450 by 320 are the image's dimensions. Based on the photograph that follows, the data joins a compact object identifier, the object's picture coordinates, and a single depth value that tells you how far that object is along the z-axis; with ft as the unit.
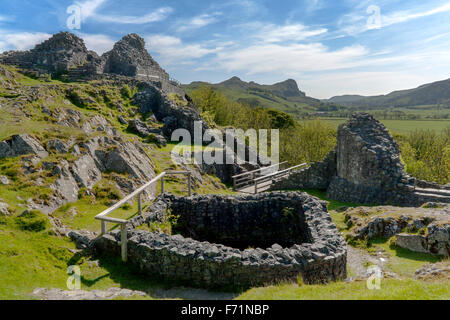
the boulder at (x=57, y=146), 41.33
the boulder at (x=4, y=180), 32.95
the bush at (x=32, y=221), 27.07
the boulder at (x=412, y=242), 34.58
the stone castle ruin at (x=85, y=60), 108.27
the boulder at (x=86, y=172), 39.52
